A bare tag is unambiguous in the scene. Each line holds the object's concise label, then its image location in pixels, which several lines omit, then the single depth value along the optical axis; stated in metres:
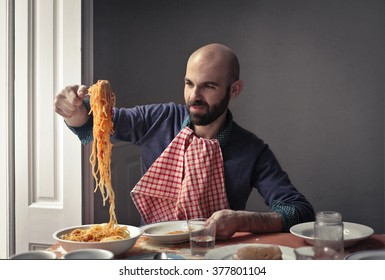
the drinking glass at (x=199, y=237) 1.10
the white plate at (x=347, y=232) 1.14
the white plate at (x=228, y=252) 1.11
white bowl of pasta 1.04
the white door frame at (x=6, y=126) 1.56
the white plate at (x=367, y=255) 1.07
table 1.13
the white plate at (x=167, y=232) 1.15
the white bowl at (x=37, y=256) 1.01
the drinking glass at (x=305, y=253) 0.97
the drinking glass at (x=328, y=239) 0.99
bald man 1.49
